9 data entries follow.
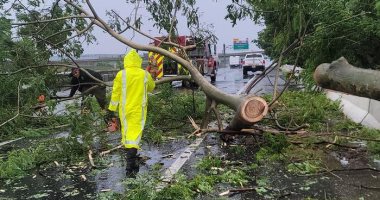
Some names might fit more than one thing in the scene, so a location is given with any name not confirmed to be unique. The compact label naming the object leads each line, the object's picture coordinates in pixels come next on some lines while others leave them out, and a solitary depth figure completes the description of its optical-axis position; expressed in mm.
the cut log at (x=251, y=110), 6219
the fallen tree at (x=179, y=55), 6270
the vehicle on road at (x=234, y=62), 52969
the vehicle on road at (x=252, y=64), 33719
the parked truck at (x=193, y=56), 9586
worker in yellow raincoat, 5492
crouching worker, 8734
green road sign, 57044
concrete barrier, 7363
